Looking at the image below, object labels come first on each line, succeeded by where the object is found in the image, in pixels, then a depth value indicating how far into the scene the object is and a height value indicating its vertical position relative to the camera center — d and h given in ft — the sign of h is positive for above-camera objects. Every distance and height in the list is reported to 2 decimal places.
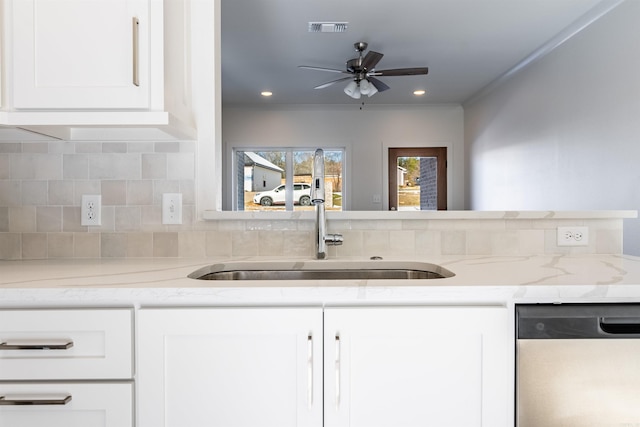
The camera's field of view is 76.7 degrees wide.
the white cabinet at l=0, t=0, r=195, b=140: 3.70 +1.39
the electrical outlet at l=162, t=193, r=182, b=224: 4.82 +0.05
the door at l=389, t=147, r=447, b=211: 21.02 +1.93
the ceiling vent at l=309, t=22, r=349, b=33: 11.15 +5.23
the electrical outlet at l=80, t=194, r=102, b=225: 4.77 +0.04
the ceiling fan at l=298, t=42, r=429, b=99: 12.24 +4.44
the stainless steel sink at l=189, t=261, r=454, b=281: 4.48 -0.64
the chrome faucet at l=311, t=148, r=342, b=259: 4.52 -0.04
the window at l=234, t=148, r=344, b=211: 21.07 +1.99
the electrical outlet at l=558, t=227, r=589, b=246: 4.85 -0.28
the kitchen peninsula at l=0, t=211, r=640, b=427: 2.99 -1.02
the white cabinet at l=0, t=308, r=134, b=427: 2.98 -1.13
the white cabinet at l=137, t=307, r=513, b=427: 3.02 -1.17
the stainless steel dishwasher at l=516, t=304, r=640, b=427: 3.01 -1.16
